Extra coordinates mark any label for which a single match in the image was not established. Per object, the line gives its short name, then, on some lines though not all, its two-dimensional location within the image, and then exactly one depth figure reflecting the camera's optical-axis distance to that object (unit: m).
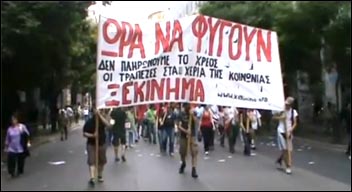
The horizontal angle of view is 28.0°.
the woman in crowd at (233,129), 18.42
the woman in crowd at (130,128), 14.39
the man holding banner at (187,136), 12.82
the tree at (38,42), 18.94
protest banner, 8.52
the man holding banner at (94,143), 11.71
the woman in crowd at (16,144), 14.42
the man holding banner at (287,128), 13.31
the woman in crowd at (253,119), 19.08
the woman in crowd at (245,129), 18.41
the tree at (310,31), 24.55
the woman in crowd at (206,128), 16.70
